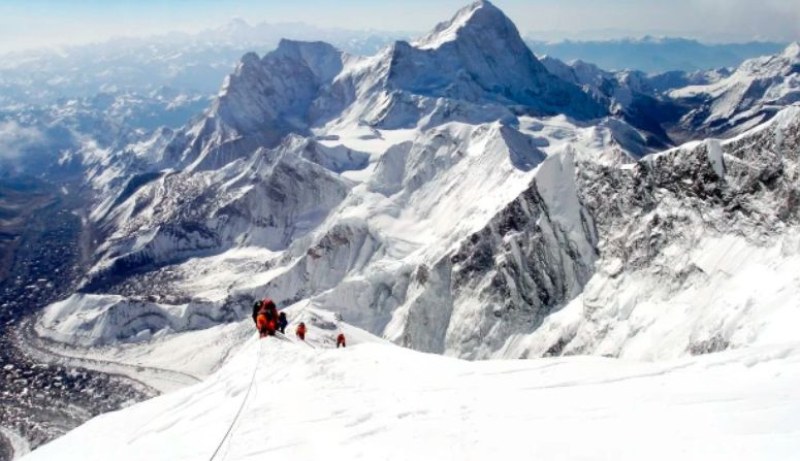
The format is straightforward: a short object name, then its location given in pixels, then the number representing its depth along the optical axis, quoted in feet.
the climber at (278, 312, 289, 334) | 168.55
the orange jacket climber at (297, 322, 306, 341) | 173.78
